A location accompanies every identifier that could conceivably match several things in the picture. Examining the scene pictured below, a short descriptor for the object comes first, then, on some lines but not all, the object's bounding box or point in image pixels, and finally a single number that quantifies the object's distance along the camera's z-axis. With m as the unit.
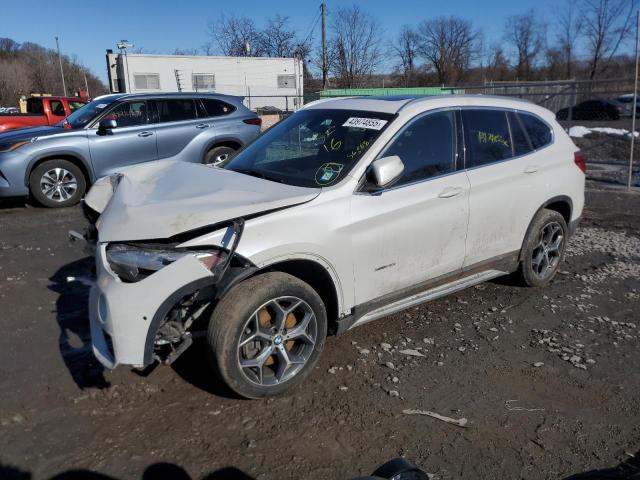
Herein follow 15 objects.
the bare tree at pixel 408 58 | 47.12
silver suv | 8.38
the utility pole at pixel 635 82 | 8.88
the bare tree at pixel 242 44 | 38.91
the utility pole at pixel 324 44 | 32.47
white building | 27.27
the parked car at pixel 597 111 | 18.28
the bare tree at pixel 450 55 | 52.86
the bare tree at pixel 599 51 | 47.84
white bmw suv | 3.01
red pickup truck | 16.41
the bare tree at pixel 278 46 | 38.12
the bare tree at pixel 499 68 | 56.97
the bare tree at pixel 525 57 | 56.59
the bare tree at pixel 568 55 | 52.12
